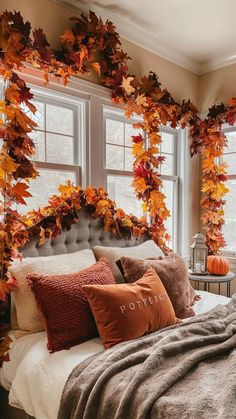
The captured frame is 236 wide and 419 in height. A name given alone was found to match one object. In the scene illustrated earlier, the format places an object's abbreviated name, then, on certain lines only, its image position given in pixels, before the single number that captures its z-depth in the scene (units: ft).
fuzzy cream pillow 5.93
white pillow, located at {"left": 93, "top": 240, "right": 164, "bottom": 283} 7.30
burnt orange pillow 5.32
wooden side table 9.75
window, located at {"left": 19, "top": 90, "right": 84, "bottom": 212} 7.86
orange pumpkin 10.28
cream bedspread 4.55
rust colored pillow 5.37
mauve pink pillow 6.91
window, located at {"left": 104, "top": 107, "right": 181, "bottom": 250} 9.52
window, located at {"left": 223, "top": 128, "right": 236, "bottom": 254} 11.69
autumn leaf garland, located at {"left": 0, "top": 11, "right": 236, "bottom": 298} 6.15
